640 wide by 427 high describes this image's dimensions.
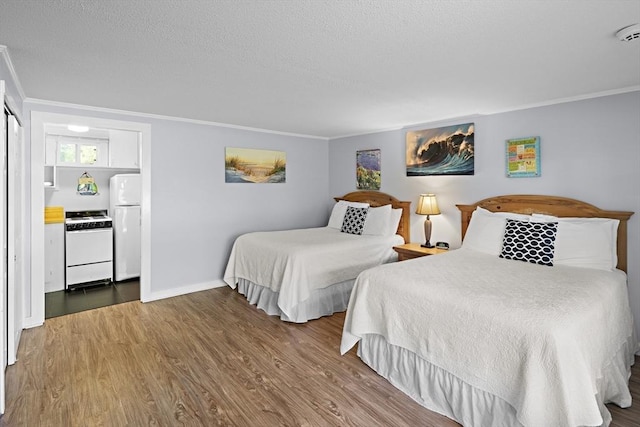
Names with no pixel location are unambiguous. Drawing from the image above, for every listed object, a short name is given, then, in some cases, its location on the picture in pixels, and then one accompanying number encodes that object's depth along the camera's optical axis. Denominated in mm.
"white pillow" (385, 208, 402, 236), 4574
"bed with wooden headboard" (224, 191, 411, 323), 3526
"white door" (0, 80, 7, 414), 2066
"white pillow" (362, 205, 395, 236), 4535
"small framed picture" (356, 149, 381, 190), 5145
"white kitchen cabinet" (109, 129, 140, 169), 4672
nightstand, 3992
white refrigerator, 4934
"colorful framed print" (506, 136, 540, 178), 3518
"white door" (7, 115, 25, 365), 2483
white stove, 4605
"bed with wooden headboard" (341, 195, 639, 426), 1656
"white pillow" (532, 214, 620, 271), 2814
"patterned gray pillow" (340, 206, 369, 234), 4648
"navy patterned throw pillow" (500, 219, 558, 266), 2961
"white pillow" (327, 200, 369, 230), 5063
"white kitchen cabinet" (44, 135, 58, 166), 4672
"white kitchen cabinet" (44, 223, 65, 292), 4504
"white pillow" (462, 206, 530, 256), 3350
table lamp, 4262
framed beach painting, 4766
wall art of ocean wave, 4086
